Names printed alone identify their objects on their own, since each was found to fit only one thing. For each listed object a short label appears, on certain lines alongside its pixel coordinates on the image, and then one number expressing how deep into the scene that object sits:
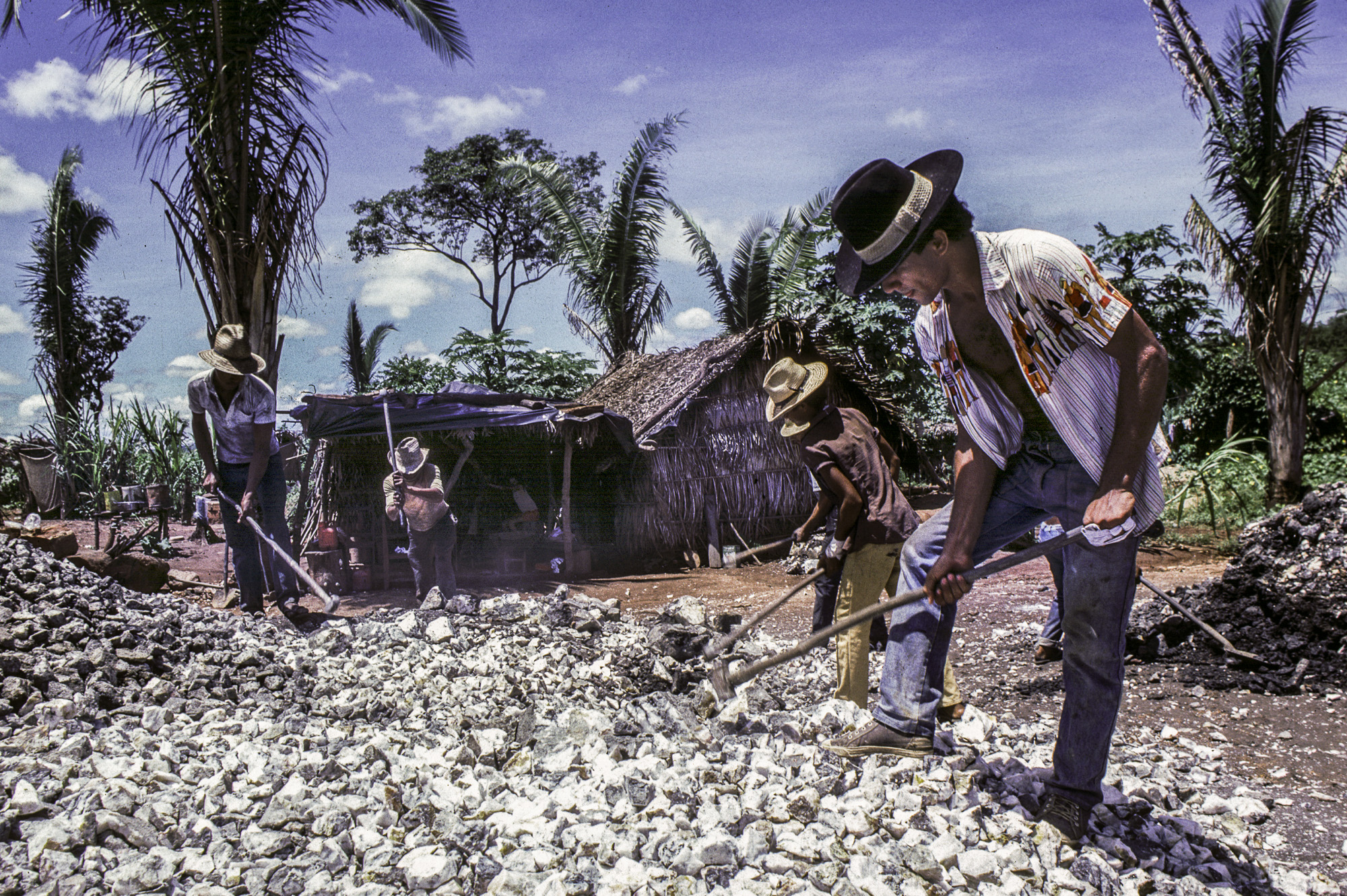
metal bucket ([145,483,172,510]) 9.41
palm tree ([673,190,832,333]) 16.14
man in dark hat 2.01
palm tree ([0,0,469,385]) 6.22
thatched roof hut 11.09
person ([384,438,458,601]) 6.54
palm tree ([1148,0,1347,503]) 10.07
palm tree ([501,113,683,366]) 15.36
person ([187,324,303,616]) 5.04
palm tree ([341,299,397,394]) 22.33
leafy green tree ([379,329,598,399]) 17.69
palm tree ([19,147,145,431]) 16.77
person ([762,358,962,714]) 3.39
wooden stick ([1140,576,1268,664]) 4.36
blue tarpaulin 8.61
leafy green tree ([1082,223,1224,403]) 13.91
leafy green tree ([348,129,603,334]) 21.61
